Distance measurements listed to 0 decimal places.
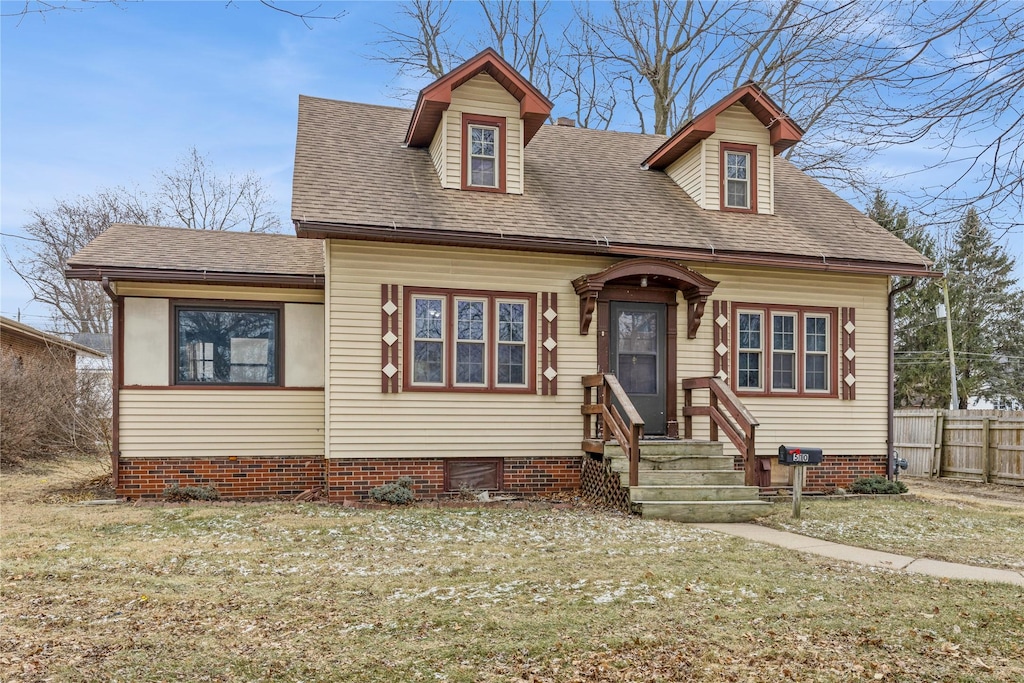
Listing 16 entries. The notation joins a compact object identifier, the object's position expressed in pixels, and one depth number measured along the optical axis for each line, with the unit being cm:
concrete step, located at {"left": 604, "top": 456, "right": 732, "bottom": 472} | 1111
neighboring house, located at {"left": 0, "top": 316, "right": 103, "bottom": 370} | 2138
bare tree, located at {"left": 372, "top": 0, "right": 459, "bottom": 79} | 2448
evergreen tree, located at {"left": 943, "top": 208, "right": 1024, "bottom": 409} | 3588
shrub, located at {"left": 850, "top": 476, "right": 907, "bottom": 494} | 1355
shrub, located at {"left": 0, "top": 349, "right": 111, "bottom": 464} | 1684
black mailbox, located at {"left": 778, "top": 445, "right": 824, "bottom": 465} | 1016
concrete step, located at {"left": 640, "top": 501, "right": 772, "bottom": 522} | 1033
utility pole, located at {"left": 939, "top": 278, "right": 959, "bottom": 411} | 3001
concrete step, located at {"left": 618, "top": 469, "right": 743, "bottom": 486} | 1088
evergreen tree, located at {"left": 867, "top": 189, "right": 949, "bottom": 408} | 3566
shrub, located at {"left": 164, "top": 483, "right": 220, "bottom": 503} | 1180
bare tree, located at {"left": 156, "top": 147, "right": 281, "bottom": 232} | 3164
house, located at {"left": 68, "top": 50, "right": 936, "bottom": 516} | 1184
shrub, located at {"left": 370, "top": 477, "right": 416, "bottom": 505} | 1136
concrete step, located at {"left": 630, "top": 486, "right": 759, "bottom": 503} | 1052
